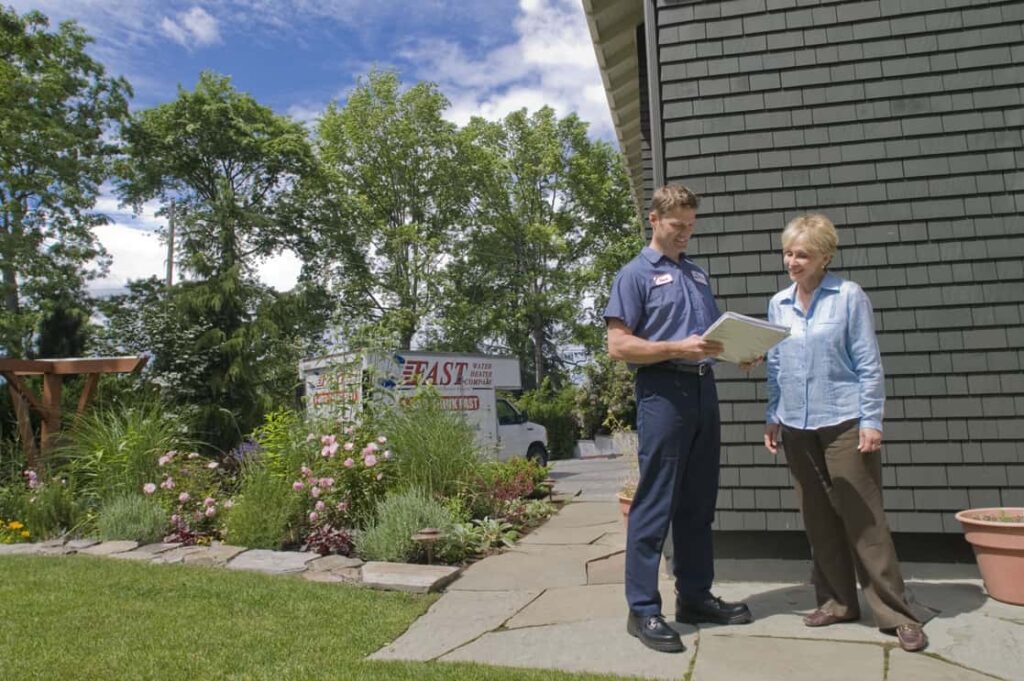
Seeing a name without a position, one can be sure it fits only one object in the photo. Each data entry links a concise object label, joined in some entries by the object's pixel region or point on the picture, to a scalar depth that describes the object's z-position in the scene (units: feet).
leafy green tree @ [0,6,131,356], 47.57
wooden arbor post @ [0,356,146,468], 22.93
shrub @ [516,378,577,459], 64.57
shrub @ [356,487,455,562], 14.19
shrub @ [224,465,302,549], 16.08
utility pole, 69.21
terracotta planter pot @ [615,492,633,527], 15.55
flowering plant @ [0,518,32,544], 18.17
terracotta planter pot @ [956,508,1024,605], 9.73
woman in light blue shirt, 8.57
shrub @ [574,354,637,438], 56.34
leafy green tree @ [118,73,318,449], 47.60
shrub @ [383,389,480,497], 17.31
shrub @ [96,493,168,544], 17.13
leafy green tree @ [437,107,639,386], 88.69
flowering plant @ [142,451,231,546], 17.35
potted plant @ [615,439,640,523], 15.69
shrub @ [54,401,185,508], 18.99
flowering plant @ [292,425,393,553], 16.52
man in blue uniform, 8.77
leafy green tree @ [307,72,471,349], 83.35
